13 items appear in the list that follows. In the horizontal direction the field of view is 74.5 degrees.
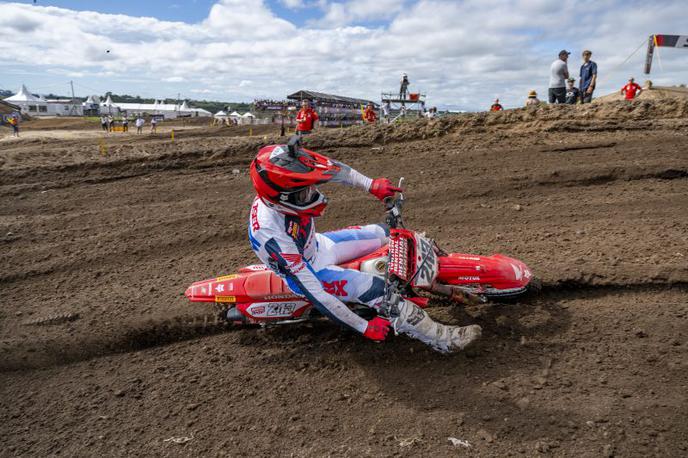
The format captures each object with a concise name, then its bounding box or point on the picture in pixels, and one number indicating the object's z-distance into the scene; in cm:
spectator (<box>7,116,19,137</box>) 3338
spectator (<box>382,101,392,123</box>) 2375
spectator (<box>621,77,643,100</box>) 1592
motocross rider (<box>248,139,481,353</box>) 380
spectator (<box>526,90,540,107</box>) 1631
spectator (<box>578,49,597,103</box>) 1387
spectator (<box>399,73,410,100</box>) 2495
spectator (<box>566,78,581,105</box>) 1529
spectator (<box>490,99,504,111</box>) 1993
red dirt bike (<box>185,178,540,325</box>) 446
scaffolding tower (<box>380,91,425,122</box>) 2464
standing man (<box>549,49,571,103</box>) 1374
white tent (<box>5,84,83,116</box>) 7256
